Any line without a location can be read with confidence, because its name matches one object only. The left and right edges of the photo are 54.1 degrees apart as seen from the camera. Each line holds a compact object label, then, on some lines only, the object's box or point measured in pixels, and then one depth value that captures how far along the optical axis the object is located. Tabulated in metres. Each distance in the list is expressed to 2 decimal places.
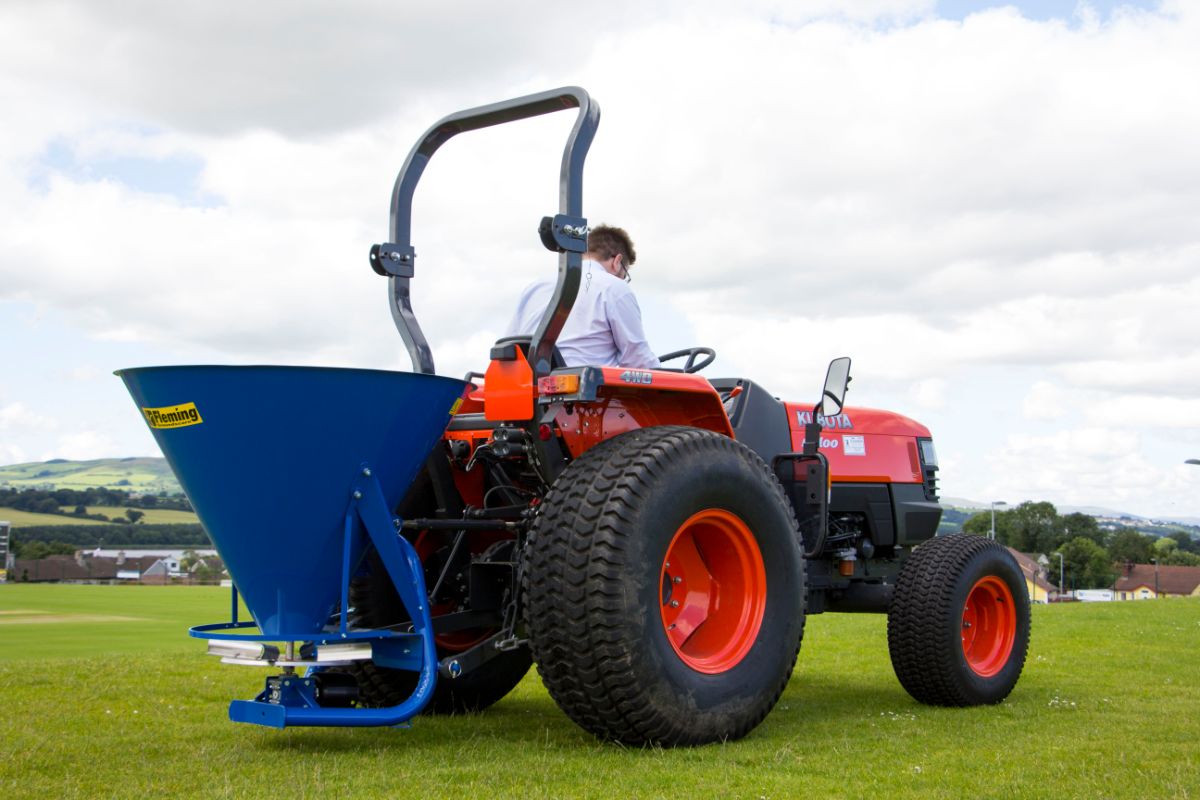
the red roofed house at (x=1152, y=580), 76.94
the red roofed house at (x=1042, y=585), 66.01
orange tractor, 4.36
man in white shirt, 5.29
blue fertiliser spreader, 4.30
